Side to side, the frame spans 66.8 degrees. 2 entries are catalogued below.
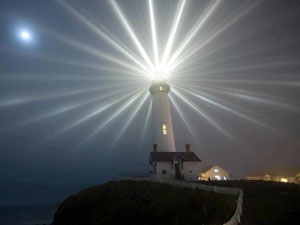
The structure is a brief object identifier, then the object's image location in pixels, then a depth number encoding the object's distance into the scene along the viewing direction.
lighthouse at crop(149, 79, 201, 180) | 35.56
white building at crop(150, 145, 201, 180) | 35.03
